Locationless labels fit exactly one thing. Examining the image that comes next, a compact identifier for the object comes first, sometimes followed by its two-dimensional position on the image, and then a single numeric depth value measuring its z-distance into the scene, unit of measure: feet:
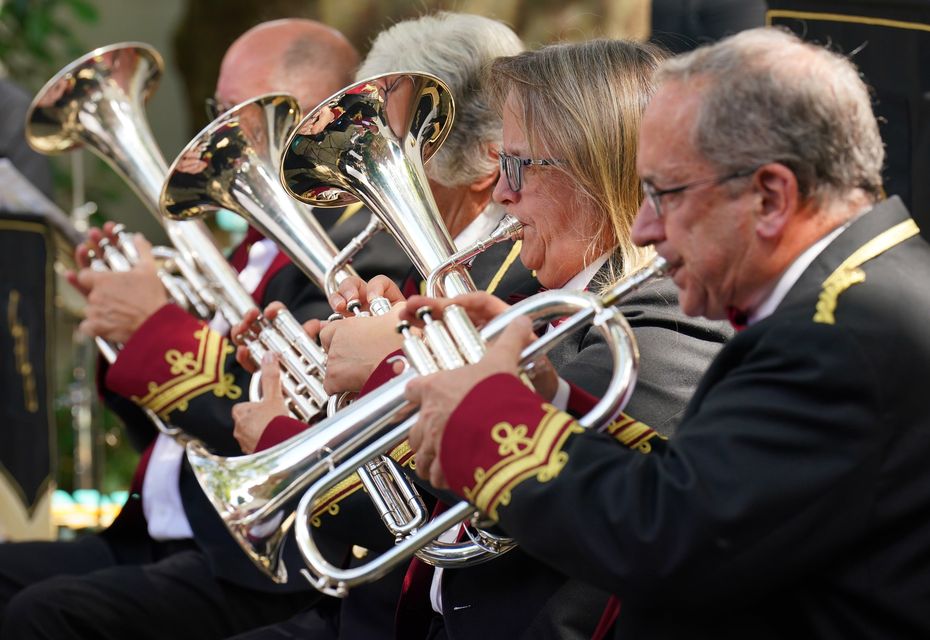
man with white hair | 16.71
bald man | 19.48
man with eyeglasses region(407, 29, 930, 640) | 9.77
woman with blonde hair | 13.62
